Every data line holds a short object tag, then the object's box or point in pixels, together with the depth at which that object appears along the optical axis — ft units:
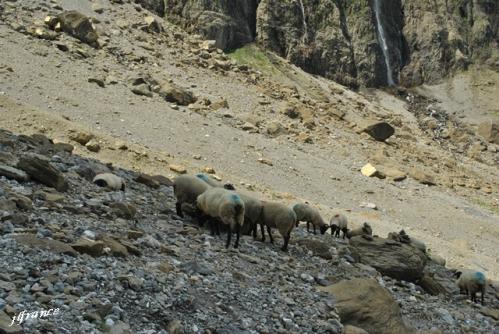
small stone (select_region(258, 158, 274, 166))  97.60
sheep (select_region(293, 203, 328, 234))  60.85
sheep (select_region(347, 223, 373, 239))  63.16
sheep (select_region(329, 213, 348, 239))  64.59
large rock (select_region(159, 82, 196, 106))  114.42
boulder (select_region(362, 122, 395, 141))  134.62
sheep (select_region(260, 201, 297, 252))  43.55
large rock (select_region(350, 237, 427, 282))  48.01
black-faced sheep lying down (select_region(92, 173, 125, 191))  46.91
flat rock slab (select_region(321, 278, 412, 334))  32.37
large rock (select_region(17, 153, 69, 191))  40.11
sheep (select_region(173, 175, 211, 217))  44.70
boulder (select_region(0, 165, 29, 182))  39.06
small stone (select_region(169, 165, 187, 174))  77.92
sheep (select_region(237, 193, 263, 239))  43.50
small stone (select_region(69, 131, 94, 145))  76.64
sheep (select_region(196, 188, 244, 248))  38.47
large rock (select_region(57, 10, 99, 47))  126.21
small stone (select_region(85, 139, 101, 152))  75.31
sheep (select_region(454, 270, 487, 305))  48.83
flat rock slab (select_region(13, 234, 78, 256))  27.09
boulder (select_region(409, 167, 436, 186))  113.50
